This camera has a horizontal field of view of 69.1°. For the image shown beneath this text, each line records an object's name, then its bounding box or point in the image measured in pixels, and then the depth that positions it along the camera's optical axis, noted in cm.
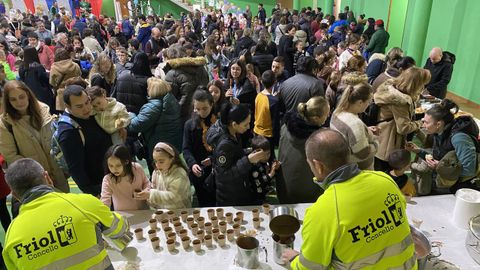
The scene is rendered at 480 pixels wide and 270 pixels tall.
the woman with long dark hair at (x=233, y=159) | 266
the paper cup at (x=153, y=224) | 242
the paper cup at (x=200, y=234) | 228
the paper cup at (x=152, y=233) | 227
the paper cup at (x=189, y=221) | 243
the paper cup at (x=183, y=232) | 229
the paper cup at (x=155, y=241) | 223
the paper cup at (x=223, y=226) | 235
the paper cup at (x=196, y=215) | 250
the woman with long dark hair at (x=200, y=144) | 328
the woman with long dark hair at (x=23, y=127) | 292
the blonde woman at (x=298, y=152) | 267
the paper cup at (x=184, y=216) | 252
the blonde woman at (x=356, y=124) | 279
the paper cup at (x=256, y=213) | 246
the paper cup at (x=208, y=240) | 225
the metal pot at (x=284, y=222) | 214
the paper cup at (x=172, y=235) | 228
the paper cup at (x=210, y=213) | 251
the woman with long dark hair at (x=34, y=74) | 503
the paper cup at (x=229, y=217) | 246
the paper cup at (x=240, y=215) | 246
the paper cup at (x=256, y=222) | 241
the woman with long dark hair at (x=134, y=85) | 398
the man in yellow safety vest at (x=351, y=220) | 148
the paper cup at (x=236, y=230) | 232
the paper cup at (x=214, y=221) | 239
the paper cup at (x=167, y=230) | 234
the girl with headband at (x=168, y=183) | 267
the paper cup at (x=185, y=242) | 223
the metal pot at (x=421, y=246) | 188
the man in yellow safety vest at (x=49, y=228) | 157
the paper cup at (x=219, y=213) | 250
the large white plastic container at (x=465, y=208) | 229
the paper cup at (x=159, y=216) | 252
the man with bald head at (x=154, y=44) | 736
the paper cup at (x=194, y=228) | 235
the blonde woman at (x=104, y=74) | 453
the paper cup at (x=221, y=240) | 225
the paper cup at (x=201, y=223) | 242
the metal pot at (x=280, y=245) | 204
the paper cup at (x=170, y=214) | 252
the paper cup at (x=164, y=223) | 239
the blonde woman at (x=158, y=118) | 362
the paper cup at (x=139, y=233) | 232
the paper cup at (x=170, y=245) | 222
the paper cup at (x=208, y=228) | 235
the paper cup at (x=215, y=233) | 231
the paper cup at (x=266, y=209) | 254
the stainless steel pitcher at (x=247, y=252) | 198
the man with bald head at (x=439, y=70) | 526
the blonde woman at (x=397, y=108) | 338
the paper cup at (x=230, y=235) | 229
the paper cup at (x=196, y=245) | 221
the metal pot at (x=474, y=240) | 204
